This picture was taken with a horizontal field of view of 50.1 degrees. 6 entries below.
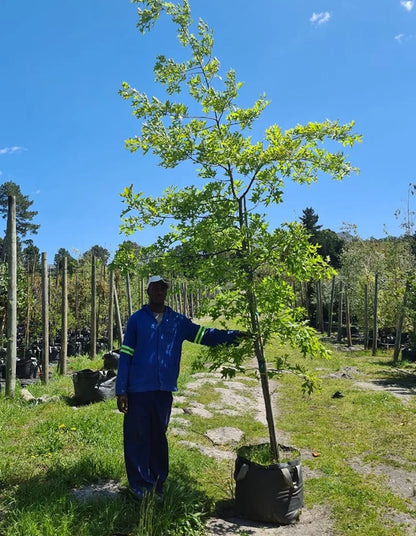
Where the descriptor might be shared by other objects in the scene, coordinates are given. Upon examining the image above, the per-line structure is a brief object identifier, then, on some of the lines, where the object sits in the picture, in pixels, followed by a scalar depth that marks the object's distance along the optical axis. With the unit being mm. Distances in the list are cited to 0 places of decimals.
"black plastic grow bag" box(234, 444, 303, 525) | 3768
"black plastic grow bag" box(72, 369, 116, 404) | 7602
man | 3830
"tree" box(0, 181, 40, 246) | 68550
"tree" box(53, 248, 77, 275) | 85838
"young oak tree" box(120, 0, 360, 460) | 4004
